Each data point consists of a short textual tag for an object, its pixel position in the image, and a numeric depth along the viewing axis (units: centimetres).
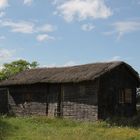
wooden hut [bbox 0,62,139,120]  2007
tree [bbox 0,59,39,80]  4354
